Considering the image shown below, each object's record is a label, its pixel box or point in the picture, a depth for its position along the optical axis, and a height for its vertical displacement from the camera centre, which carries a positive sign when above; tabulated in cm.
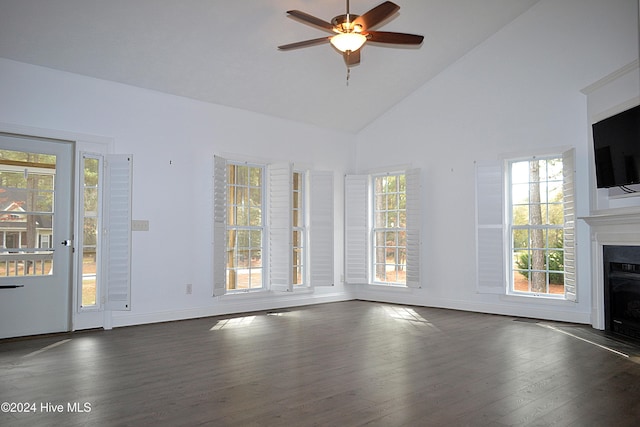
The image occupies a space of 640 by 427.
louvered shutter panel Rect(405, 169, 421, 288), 723 -6
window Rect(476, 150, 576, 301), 628 -2
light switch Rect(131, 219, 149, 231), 568 +2
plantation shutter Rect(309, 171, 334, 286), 739 -3
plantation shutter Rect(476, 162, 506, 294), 649 -4
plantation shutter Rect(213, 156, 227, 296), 629 -3
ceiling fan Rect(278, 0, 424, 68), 386 +170
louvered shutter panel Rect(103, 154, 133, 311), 546 -7
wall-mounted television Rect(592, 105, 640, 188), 475 +81
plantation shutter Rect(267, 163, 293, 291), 687 +1
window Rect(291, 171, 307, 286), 742 -10
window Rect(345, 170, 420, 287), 768 -5
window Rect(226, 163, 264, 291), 671 +1
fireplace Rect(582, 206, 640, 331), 492 -28
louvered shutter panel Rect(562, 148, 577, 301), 582 +1
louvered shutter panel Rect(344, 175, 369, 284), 784 -3
